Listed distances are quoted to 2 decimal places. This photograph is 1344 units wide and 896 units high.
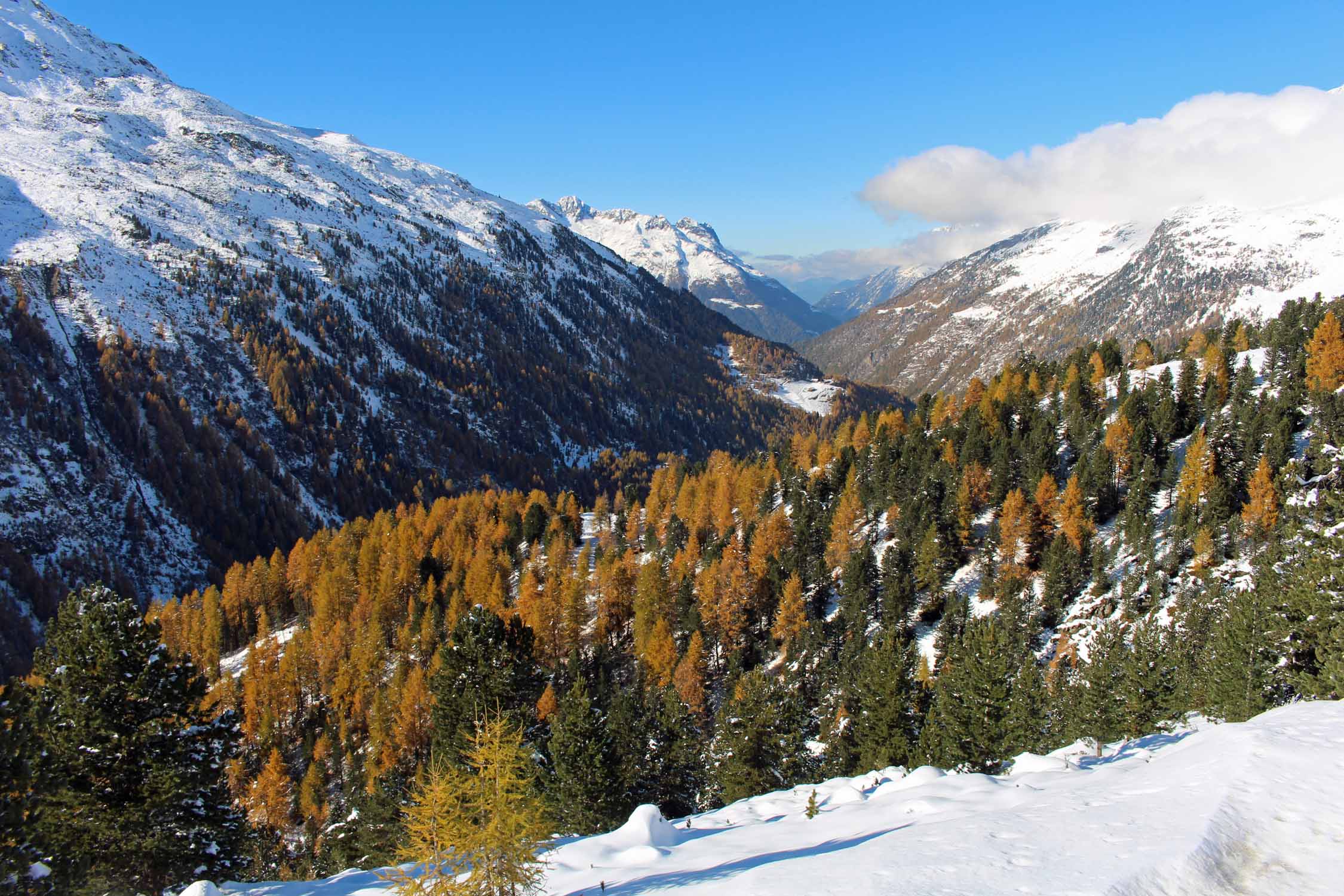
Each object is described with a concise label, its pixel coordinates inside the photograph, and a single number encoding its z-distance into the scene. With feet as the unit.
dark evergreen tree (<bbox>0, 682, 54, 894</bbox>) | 47.70
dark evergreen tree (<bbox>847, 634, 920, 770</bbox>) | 124.16
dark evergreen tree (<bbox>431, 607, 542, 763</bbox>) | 102.12
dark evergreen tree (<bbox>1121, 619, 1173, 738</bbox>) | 116.88
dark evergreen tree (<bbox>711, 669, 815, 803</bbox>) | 126.21
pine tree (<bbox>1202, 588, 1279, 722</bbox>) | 88.58
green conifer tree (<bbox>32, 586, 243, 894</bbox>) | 68.80
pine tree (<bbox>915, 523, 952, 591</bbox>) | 245.24
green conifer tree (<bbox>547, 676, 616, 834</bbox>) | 102.73
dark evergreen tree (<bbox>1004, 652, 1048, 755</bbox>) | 103.55
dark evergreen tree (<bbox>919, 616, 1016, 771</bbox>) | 99.96
